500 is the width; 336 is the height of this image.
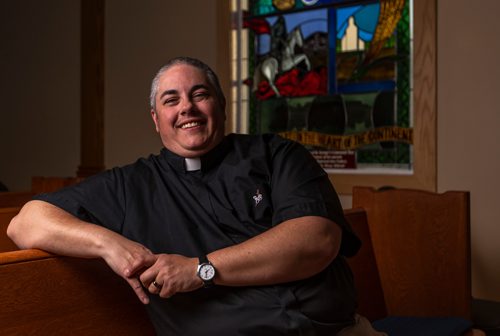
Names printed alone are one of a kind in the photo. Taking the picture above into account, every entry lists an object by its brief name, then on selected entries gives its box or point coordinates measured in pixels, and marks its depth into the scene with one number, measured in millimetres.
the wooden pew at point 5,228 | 2654
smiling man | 1744
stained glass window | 4348
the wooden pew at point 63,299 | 1680
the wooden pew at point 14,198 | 3676
